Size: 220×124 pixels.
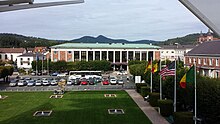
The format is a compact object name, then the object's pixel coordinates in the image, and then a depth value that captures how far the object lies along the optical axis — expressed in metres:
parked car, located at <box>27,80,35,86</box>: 52.97
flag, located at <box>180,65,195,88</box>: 18.95
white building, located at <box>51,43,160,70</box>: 88.88
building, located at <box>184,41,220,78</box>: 51.77
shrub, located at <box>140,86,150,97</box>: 36.77
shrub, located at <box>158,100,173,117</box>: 25.59
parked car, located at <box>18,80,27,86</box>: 52.56
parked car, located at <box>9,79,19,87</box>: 52.24
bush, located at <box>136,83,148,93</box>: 42.03
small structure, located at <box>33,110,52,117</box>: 26.17
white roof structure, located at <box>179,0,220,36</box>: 6.88
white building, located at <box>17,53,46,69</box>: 91.19
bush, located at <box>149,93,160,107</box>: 30.67
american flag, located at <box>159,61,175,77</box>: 24.75
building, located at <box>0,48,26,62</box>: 112.06
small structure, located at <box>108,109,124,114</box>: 27.53
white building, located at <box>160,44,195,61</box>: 117.01
